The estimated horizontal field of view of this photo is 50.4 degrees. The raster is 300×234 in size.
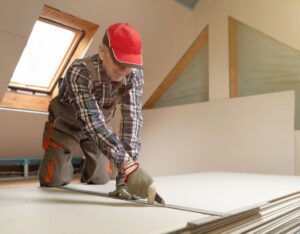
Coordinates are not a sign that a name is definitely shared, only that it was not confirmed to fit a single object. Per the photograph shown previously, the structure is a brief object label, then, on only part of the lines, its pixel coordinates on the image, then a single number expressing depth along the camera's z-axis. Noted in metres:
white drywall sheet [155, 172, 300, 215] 1.37
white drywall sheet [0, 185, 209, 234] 0.93
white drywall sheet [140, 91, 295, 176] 2.92
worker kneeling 1.38
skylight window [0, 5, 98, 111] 3.12
